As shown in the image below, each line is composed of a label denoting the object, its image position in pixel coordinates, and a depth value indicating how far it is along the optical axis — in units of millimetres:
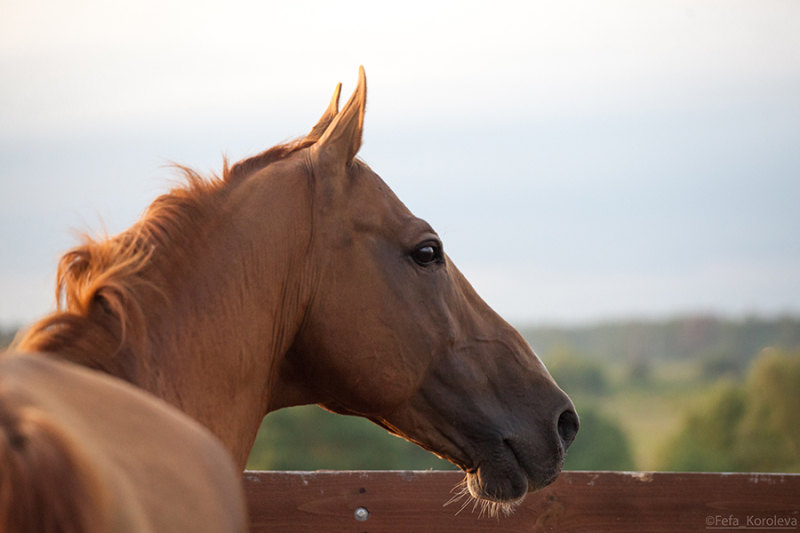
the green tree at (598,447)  69500
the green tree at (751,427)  56094
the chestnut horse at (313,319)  3959
